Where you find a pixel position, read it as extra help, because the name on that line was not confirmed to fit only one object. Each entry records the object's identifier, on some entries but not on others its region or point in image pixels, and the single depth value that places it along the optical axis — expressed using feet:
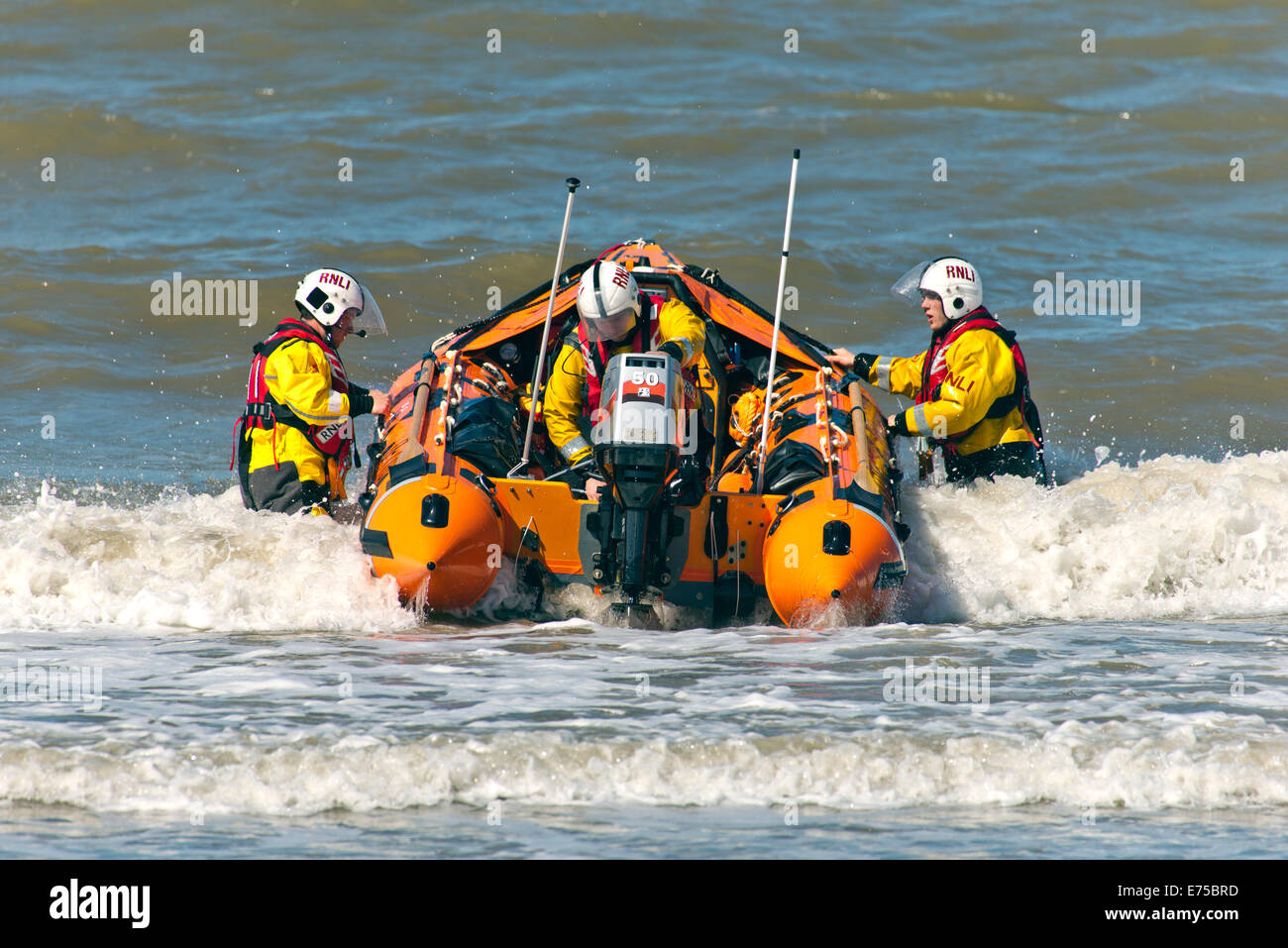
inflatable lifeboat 37.76
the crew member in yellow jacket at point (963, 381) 45.96
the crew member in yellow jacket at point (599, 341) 41.39
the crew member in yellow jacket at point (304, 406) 43.32
